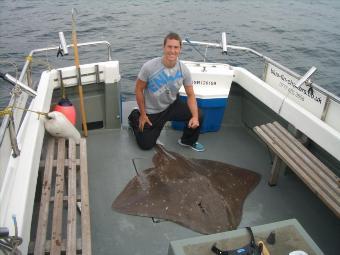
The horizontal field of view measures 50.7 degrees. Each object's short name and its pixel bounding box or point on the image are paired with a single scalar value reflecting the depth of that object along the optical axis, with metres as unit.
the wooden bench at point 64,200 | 2.83
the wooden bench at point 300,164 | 3.32
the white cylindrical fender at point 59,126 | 3.90
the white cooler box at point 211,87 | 5.09
